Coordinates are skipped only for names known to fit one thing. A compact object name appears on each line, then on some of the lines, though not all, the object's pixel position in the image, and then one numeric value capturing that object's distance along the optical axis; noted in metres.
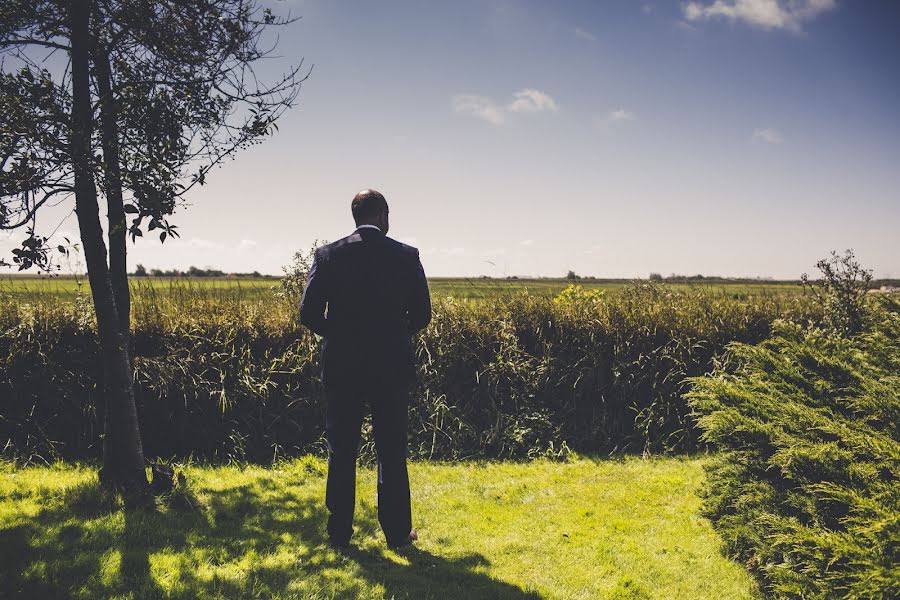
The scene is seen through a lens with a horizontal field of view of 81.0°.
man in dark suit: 3.73
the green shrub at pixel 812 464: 2.81
